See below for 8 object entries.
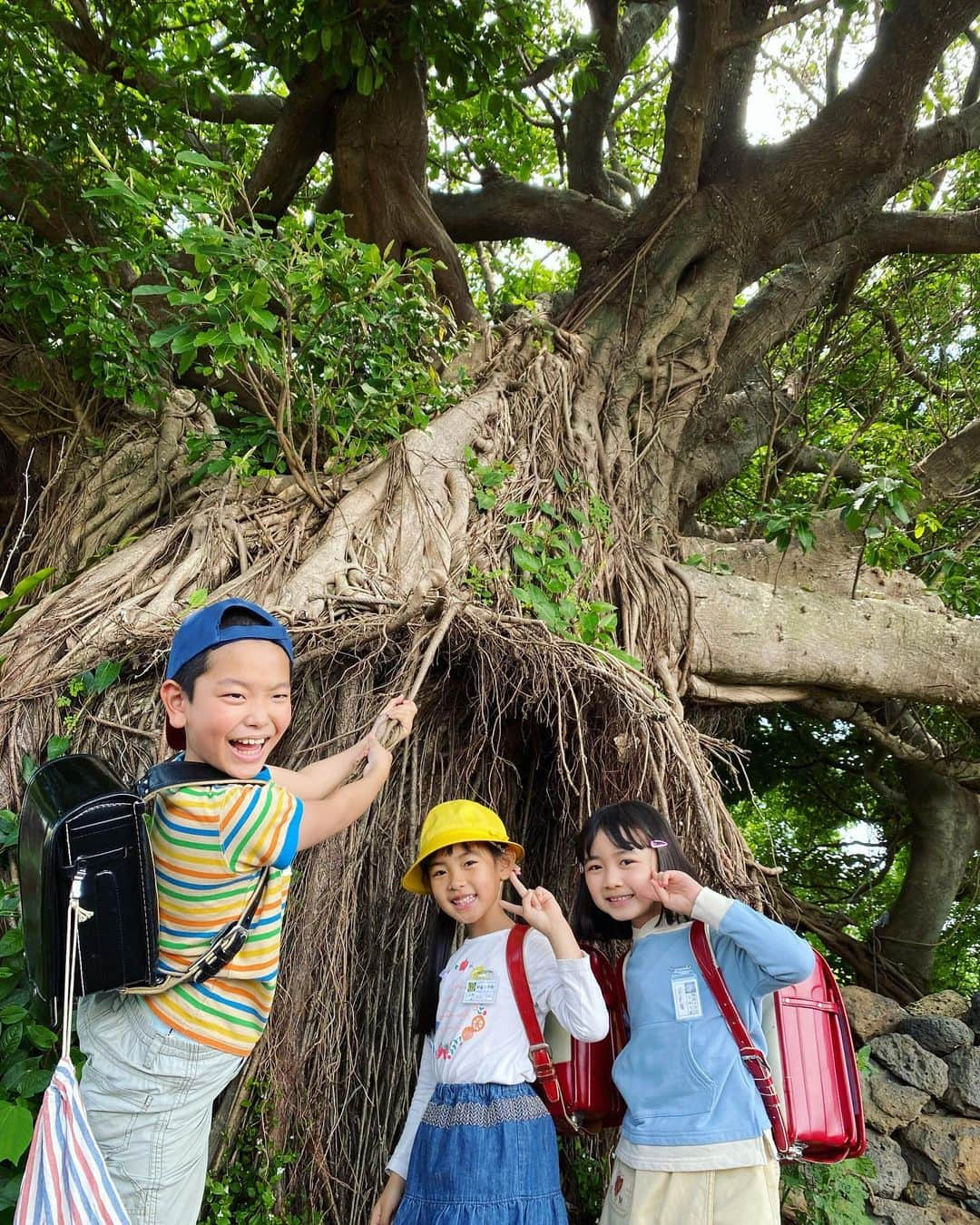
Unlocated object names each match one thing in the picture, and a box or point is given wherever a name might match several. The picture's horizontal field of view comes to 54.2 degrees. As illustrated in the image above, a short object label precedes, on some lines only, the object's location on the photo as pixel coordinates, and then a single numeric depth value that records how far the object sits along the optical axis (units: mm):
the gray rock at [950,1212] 3596
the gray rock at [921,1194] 3693
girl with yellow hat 1984
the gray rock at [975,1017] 4230
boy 1582
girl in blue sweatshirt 1865
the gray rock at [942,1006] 4473
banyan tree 2664
